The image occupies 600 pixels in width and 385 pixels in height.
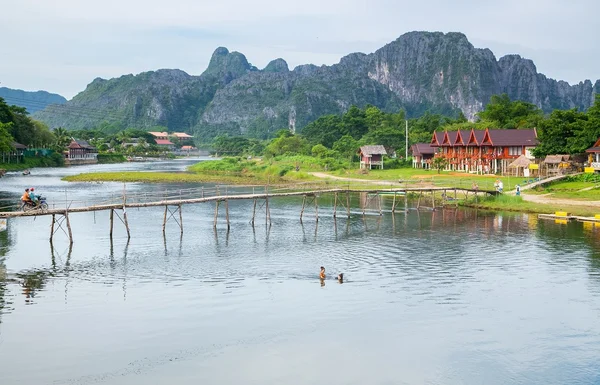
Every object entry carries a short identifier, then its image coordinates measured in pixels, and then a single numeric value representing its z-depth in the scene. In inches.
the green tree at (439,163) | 3909.9
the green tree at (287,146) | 5905.5
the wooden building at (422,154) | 4443.9
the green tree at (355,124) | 6279.5
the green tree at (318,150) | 5335.1
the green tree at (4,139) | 4495.6
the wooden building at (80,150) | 6678.2
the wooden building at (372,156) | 4370.1
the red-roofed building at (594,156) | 3006.9
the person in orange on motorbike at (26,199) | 1753.0
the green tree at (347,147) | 5007.9
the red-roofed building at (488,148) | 3750.0
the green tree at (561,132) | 3277.6
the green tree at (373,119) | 6284.5
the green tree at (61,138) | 6525.6
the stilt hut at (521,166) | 3366.6
